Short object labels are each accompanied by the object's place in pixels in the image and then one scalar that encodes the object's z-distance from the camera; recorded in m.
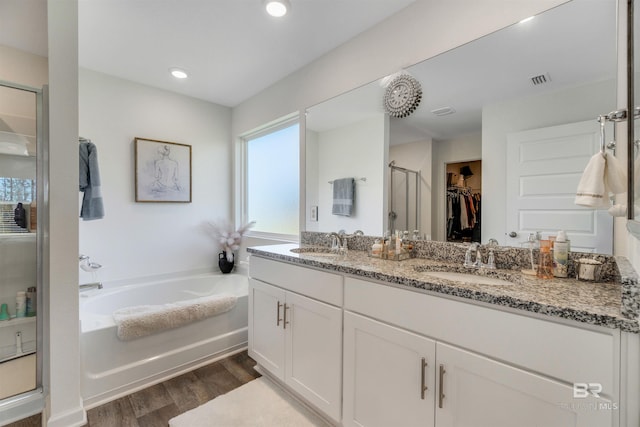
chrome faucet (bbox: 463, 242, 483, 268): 1.42
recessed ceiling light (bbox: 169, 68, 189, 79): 2.51
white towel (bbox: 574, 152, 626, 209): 1.04
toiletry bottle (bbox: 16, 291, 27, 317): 1.94
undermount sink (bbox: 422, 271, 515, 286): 1.24
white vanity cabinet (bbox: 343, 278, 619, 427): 0.78
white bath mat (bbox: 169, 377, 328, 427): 1.55
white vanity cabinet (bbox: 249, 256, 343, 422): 1.43
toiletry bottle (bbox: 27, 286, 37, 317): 1.93
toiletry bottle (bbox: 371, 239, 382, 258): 1.73
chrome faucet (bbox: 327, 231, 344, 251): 2.10
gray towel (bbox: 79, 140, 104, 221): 1.95
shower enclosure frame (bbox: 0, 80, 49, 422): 1.65
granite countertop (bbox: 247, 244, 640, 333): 0.77
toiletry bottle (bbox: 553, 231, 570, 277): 1.15
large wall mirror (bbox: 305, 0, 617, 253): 1.19
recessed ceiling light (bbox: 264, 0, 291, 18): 1.68
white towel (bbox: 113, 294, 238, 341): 1.85
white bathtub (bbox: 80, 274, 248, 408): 1.75
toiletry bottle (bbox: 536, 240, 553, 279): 1.19
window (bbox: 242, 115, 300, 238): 2.86
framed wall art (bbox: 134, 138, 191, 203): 2.77
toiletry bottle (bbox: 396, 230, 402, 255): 1.64
